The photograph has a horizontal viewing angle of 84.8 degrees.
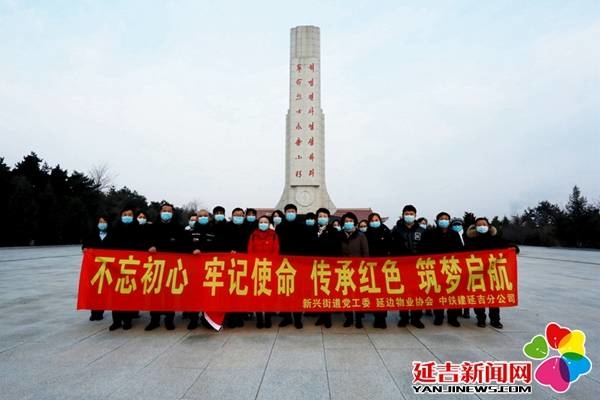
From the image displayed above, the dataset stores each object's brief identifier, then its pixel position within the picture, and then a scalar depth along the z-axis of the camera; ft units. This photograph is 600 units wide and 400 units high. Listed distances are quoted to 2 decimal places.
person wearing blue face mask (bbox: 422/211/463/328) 15.94
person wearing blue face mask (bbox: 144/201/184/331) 15.66
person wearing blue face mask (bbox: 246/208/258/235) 16.58
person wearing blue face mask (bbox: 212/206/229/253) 15.83
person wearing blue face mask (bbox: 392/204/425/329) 16.08
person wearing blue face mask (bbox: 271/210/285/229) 17.49
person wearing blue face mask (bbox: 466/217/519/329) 15.38
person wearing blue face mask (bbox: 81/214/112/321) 16.06
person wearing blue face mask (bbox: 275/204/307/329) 15.90
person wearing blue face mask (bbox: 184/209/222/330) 15.66
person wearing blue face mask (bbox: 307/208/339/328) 15.88
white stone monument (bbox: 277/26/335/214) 70.79
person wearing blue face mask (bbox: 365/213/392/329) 16.21
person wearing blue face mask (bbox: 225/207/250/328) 15.49
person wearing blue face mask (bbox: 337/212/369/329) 15.48
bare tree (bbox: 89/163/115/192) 126.21
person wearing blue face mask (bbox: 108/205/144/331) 15.65
